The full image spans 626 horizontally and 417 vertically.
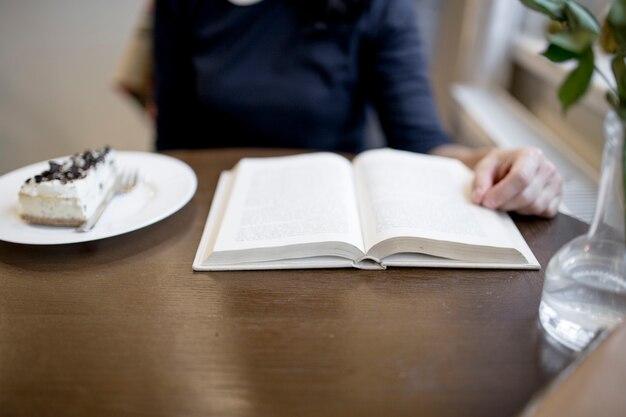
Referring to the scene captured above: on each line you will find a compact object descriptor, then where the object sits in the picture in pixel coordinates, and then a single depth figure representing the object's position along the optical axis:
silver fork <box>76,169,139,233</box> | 0.72
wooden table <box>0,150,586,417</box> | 0.47
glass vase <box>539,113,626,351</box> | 0.50
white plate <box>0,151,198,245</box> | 0.69
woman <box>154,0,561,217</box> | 1.14
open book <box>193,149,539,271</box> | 0.65
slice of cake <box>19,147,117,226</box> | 0.71
